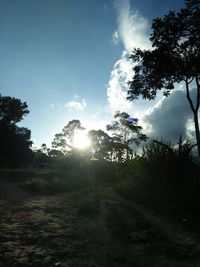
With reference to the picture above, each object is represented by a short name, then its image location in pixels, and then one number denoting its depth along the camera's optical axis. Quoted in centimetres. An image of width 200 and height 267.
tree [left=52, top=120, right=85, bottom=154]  5703
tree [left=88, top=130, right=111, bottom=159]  5539
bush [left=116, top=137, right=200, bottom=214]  559
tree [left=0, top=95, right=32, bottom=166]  3372
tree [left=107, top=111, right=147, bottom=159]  3884
